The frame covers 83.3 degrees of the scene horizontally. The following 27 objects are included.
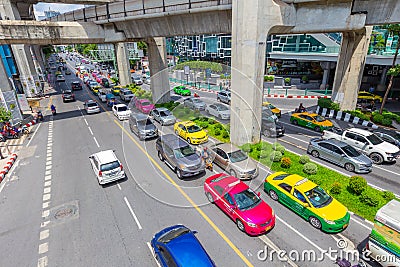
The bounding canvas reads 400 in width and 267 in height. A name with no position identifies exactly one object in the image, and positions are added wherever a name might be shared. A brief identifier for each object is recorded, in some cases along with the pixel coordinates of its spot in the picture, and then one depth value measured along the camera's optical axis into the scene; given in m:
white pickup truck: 16.94
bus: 8.43
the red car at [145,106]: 29.95
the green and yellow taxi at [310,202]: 10.77
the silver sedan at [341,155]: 15.75
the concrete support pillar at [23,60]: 37.63
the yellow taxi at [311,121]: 23.59
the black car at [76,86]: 50.56
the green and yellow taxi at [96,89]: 46.11
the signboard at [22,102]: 27.64
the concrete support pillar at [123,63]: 50.44
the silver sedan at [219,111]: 27.36
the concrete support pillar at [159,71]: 32.72
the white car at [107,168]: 14.51
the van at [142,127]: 21.78
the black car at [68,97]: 39.53
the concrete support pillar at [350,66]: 26.36
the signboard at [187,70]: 48.68
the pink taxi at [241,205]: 10.63
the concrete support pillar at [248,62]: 16.39
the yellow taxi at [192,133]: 20.66
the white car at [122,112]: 28.45
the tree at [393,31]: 24.02
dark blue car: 8.09
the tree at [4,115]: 22.14
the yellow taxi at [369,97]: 33.87
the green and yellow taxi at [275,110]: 27.68
